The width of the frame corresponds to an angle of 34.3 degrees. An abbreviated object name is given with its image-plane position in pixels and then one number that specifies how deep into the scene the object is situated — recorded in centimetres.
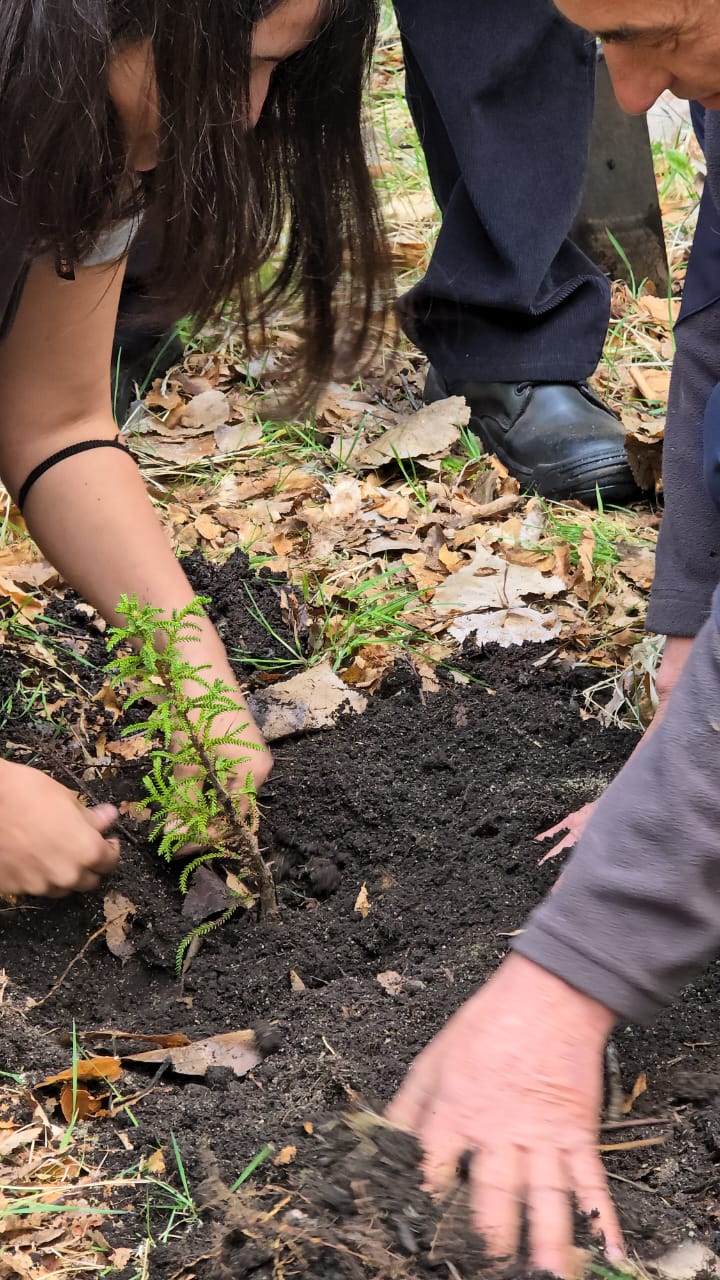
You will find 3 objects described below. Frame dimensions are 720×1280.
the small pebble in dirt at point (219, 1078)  178
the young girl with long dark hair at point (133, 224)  165
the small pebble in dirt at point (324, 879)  220
